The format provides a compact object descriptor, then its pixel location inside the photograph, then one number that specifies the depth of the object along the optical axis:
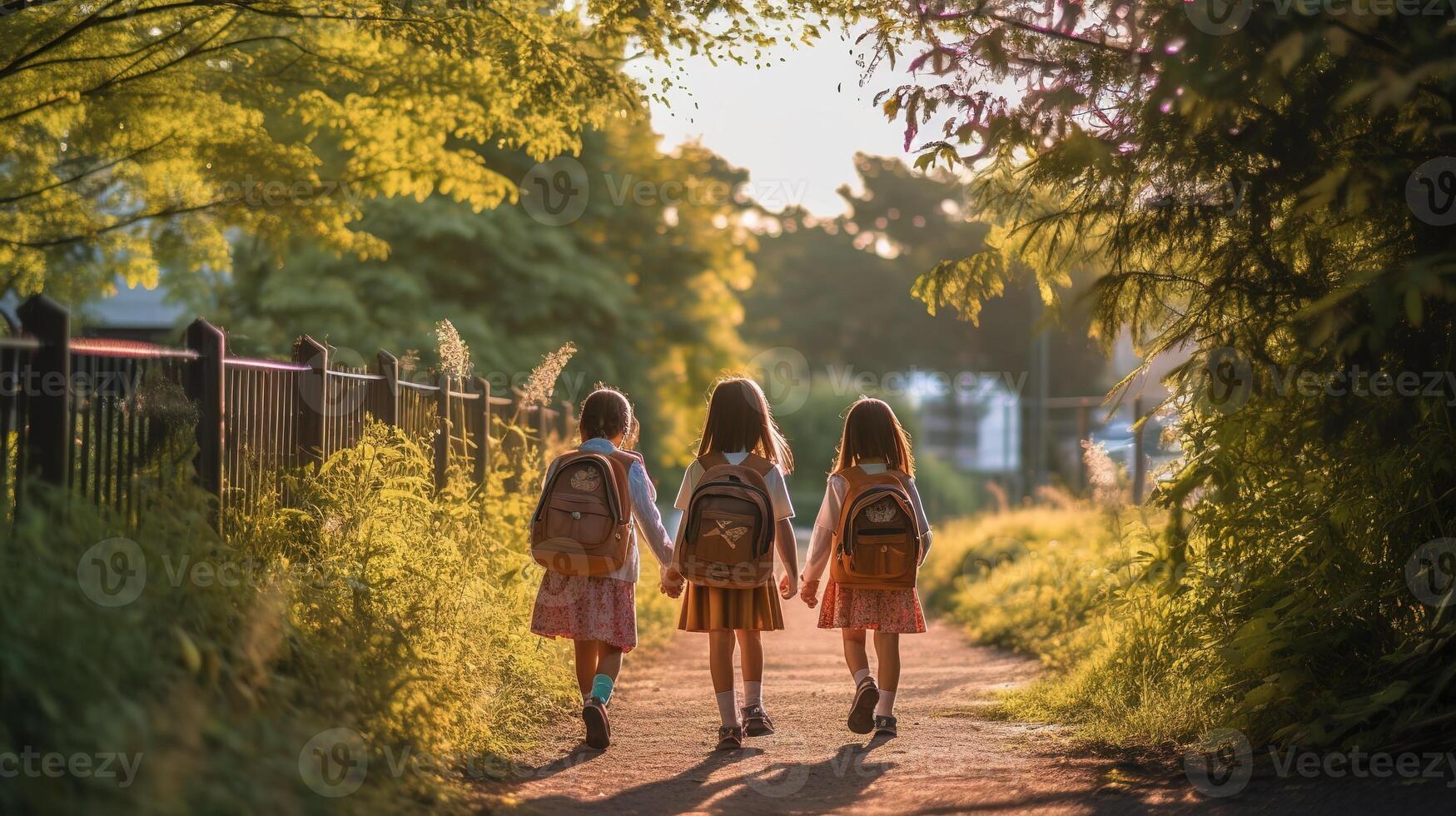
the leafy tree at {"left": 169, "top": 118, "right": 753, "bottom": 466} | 22.28
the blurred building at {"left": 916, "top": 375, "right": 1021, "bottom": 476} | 56.69
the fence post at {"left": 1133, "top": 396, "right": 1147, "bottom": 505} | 13.11
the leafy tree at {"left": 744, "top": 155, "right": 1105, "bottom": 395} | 55.47
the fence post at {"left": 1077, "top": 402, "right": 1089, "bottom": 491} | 17.57
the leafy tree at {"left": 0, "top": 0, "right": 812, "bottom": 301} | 8.95
